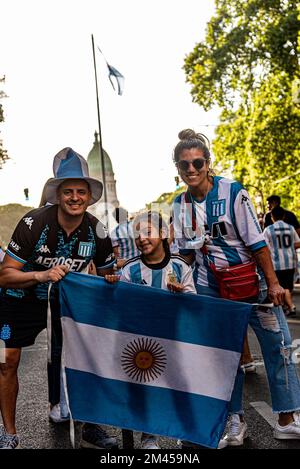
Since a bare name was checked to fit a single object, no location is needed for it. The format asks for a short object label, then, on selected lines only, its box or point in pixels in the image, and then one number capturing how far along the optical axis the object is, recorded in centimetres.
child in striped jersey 428
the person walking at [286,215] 1062
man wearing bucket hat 437
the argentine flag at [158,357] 402
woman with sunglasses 455
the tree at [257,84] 2595
